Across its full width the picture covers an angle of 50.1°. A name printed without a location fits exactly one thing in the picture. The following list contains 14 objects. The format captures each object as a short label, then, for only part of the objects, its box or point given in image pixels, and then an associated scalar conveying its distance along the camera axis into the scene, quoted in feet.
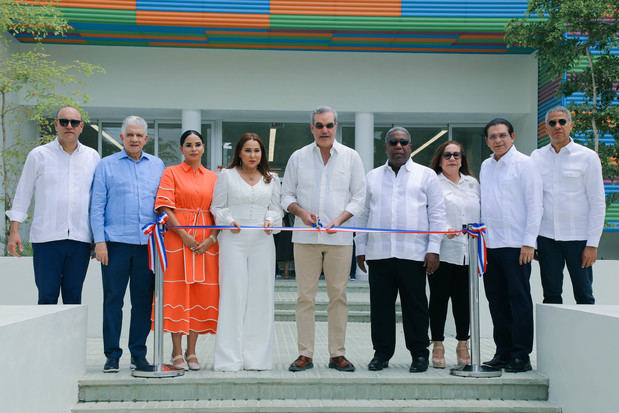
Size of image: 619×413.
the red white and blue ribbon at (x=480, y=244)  15.90
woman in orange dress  15.85
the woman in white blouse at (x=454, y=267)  16.74
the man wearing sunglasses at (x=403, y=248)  16.11
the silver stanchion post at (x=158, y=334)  15.17
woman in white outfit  16.02
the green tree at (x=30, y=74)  30.89
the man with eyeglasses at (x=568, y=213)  16.06
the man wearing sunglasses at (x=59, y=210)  15.90
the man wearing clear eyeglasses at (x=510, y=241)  16.16
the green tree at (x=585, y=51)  27.76
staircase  14.52
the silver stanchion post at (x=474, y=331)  15.62
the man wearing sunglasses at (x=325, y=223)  16.08
